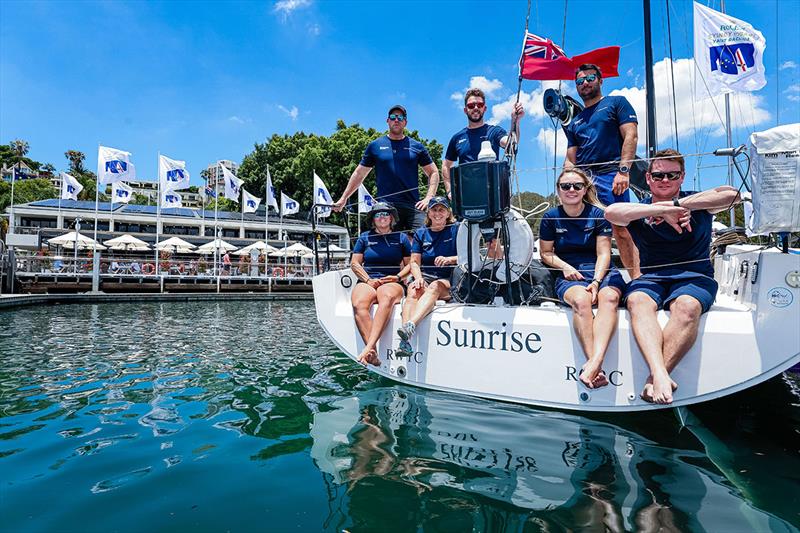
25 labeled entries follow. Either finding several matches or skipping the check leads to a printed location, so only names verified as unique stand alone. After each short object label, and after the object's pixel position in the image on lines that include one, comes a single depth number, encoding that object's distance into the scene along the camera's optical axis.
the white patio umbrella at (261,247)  30.10
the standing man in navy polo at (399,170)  5.30
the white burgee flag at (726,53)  9.58
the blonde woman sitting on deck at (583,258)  3.13
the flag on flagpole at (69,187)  27.47
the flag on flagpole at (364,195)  25.96
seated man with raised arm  2.83
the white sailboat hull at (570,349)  2.73
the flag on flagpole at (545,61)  7.52
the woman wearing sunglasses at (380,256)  4.50
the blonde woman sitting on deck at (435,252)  4.23
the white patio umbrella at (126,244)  29.39
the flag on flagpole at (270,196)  29.91
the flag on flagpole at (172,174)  26.11
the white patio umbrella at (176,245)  29.06
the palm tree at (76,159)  75.62
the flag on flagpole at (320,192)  25.72
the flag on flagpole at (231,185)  28.00
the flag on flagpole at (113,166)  24.59
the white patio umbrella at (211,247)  29.54
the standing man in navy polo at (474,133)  4.84
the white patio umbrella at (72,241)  27.92
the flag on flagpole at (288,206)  29.28
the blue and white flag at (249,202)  29.68
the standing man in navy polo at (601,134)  4.04
